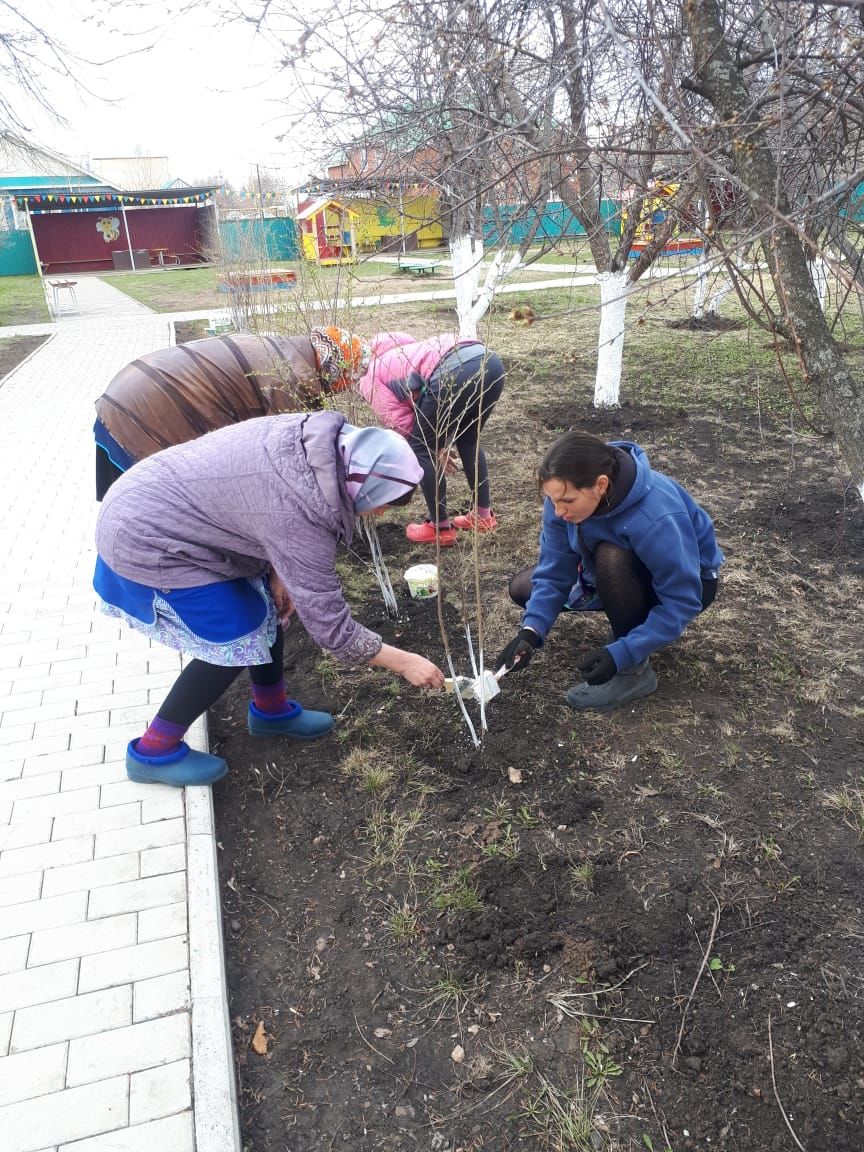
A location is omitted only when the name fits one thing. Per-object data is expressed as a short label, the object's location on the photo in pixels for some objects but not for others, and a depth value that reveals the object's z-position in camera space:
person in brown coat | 3.07
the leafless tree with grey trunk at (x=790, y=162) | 1.95
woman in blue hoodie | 2.49
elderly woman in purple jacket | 2.03
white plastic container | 3.75
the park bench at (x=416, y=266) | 17.80
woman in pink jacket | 3.57
